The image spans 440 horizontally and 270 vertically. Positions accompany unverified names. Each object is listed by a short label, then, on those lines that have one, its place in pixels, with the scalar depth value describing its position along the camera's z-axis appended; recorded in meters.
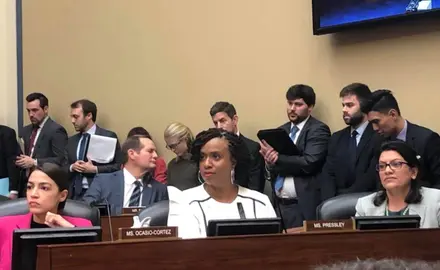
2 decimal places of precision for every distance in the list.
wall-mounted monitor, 4.79
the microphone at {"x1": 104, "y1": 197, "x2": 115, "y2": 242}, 3.59
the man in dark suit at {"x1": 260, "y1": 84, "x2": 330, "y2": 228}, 4.89
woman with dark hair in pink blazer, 3.10
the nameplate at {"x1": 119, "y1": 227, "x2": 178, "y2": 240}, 2.50
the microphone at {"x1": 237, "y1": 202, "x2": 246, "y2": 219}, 3.56
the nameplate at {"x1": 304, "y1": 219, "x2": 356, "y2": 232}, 2.82
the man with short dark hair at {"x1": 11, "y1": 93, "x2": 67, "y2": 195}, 7.24
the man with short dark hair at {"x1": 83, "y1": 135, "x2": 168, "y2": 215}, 4.75
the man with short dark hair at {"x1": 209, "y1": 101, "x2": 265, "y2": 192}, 5.43
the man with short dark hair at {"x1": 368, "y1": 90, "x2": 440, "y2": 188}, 4.19
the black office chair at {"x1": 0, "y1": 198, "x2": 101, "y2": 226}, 3.59
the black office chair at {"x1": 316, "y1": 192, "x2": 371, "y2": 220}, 3.73
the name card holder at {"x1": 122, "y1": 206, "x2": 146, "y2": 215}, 4.04
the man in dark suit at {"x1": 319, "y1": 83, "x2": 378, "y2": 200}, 4.59
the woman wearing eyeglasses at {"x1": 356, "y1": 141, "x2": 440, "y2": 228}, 3.63
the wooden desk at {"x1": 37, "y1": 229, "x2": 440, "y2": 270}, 2.30
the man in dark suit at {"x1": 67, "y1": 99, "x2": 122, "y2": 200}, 6.61
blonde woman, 5.48
